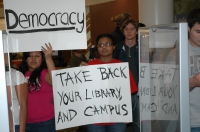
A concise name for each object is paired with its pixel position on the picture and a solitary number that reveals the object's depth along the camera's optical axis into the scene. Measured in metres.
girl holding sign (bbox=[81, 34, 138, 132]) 2.91
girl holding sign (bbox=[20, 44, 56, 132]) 2.80
